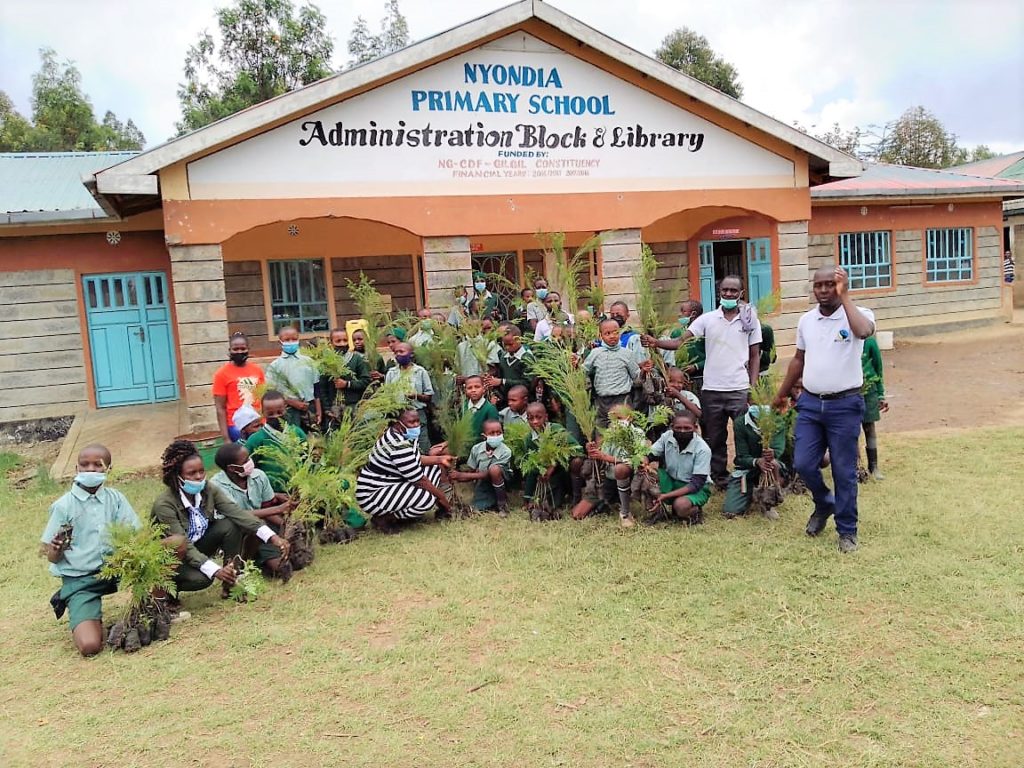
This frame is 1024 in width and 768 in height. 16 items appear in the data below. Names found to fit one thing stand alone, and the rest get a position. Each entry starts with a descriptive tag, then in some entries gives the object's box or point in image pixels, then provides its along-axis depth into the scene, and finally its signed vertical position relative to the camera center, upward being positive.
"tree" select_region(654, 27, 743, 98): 27.94 +8.68
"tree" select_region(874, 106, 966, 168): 32.94 +6.13
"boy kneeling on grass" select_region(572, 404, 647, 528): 5.51 -1.19
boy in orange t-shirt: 6.48 -0.39
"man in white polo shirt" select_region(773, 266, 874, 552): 4.71 -0.58
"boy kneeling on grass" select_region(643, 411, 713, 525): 5.49 -1.15
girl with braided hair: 4.49 -1.07
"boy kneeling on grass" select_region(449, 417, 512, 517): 6.02 -1.10
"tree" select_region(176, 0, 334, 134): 23.48 +8.23
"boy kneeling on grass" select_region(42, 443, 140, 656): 4.26 -1.04
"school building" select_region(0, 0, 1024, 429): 8.97 +1.62
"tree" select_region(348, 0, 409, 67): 28.19 +10.12
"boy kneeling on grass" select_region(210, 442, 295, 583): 4.98 -1.02
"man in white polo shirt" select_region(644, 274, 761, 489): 5.82 -0.37
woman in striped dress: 5.80 -1.12
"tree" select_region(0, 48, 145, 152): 25.97 +7.66
